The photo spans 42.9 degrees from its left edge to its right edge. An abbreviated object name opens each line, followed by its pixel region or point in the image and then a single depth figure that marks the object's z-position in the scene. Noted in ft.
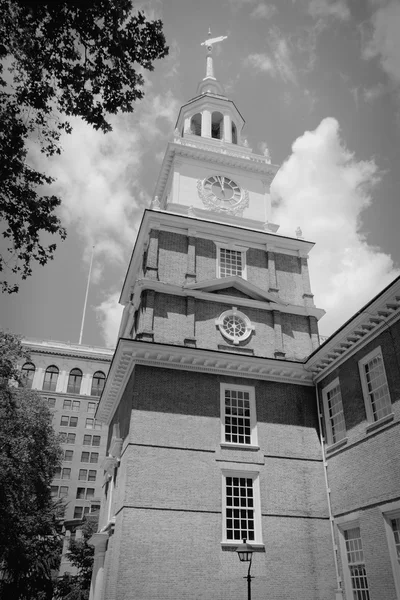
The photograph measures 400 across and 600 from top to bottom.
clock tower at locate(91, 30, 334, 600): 57.98
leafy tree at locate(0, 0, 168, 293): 31.42
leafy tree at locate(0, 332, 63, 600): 84.48
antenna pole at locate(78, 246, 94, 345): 252.42
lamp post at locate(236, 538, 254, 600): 52.39
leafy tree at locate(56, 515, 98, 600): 100.52
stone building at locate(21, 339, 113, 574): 215.31
